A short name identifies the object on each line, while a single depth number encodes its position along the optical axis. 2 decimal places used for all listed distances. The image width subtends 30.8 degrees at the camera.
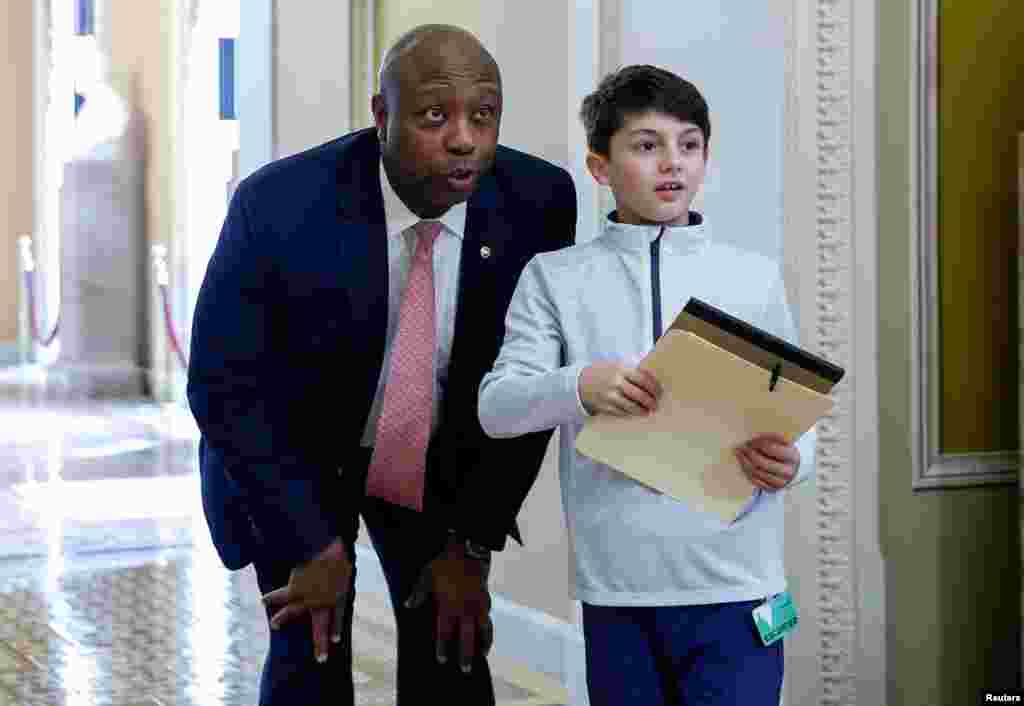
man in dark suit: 2.84
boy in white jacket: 2.74
